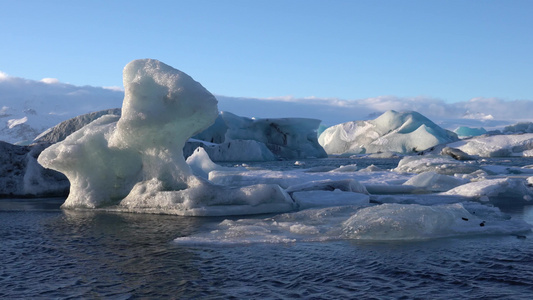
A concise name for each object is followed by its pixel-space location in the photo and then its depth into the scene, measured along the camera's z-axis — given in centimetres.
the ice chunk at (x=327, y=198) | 677
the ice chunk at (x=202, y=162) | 1256
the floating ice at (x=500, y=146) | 3475
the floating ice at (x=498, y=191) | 779
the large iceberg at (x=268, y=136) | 3112
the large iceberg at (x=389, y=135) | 3928
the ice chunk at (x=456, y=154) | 2767
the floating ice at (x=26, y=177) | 919
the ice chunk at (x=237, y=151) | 3073
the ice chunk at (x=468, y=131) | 5589
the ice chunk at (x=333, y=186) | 784
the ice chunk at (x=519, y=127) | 4623
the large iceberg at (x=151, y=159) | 639
